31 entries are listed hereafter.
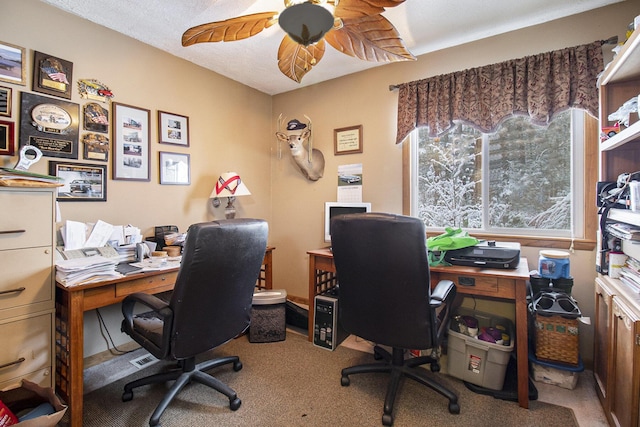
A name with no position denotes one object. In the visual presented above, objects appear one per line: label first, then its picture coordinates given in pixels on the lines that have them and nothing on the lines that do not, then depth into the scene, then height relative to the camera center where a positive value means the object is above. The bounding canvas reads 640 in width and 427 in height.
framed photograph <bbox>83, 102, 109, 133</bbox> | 2.11 +0.68
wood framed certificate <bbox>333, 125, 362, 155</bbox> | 2.98 +0.73
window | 2.15 +0.27
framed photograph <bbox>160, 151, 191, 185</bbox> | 2.57 +0.38
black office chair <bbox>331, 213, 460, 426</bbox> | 1.51 -0.40
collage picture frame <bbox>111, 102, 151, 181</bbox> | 2.26 +0.54
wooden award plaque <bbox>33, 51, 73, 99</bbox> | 1.89 +0.89
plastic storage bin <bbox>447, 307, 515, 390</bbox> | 1.82 -0.92
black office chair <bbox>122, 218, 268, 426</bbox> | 1.48 -0.47
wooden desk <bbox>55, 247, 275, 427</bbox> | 1.51 -0.54
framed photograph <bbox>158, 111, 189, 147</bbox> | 2.54 +0.72
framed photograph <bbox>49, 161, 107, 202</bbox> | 2.00 +0.22
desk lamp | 2.77 +0.23
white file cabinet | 1.45 -0.37
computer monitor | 2.78 +0.03
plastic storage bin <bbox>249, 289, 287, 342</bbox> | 2.51 -0.90
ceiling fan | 1.32 +0.93
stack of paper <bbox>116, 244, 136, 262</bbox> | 2.01 -0.28
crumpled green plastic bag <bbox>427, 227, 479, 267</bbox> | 2.00 -0.22
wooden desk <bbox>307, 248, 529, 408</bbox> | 1.71 -0.45
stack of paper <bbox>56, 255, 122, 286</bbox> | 1.57 -0.32
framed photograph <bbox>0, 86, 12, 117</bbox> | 1.77 +0.66
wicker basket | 1.80 -0.77
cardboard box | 1.37 -0.87
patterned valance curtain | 1.99 +0.89
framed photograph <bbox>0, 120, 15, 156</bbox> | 1.77 +0.44
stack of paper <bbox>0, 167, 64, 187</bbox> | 1.44 +0.17
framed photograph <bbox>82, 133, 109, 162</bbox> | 2.12 +0.47
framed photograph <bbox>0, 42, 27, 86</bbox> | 1.77 +0.89
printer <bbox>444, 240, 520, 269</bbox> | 1.86 -0.28
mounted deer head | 2.97 +0.63
